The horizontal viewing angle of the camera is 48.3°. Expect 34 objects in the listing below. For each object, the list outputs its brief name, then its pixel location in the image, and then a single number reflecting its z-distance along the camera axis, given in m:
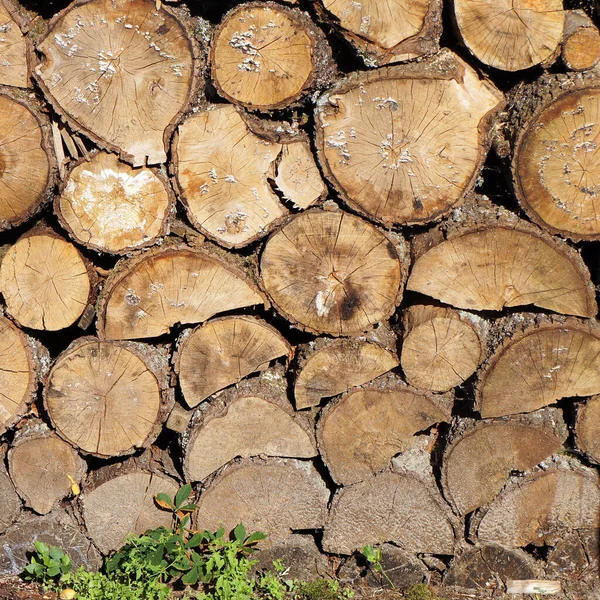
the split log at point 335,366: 3.10
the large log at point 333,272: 2.87
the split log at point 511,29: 2.62
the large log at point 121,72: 2.74
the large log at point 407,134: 2.70
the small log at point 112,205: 2.88
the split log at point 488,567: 3.45
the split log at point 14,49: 2.84
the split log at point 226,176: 2.80
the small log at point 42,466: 3.37
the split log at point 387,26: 2.62
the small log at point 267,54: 2.70
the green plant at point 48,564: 3.46
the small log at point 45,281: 3.00
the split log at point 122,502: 3.39
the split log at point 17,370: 3.21
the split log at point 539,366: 3.01
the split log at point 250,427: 3.23
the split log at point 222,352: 3.07
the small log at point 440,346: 3.02
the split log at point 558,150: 2.69
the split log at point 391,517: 3.37
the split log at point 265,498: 3.36
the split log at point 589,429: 3.21
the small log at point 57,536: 3.53
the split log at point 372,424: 3.20
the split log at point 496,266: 2.86
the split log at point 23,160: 2.88
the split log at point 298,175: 2.83
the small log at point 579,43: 2.73
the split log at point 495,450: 3.23
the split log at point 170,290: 2.94
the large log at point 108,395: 3.16
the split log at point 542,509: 3.33
